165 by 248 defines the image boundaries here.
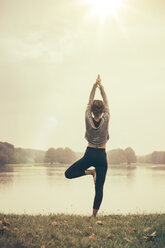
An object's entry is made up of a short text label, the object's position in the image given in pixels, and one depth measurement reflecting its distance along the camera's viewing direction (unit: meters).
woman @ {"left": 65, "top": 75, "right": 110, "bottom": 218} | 7.12
